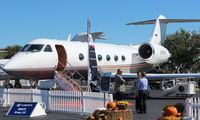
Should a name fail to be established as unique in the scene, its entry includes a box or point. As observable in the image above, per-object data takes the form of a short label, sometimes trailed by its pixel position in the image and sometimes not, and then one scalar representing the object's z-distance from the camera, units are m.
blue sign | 14.93
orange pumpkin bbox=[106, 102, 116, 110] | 11.27
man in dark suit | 16.81
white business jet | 24.17
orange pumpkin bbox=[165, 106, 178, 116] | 8.12
